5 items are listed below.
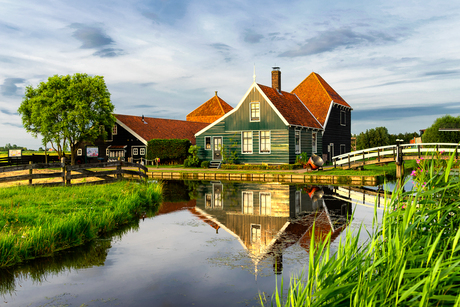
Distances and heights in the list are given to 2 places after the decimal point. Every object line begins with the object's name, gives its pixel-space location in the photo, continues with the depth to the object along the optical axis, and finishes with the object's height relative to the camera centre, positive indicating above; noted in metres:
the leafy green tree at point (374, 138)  56.72 +2.00
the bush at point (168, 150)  38.16 +0.38
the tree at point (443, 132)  57.28 +2.88
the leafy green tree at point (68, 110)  40.62 +5.16
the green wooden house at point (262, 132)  30.19 +1.81
